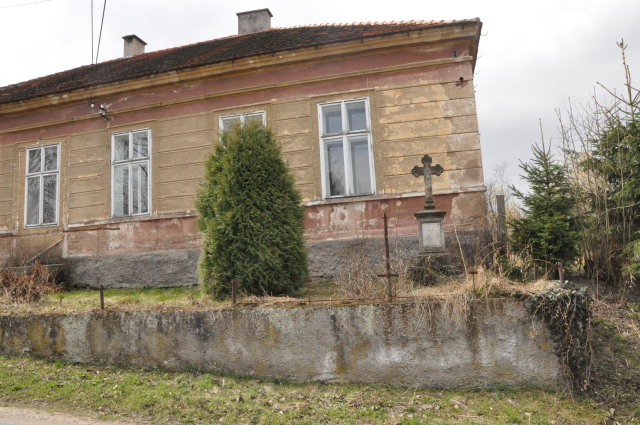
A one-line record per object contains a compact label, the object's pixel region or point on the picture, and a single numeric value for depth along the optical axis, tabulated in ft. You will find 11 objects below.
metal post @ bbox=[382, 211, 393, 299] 19.86
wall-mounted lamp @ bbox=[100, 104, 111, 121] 38.22
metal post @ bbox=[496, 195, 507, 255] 28.96
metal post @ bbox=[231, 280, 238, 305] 20.92
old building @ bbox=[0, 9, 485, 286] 31.86
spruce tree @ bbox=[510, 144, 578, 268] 26.99
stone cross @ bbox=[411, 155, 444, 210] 26.18
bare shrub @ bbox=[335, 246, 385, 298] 21.54
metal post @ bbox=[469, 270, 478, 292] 19.43
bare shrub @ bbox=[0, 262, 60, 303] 27.32
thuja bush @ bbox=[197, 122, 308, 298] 23.24
